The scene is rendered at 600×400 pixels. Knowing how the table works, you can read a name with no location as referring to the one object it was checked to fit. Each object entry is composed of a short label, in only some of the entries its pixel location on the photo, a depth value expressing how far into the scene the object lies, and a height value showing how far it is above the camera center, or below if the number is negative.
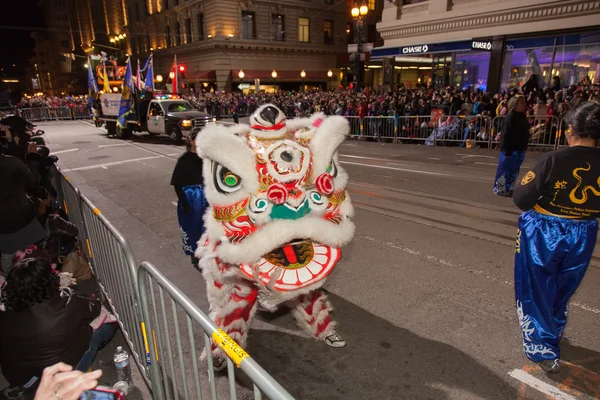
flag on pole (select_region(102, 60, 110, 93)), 22.95 +0.91
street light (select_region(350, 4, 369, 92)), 17.05 +2.84
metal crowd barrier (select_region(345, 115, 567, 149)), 11.84 -1.35
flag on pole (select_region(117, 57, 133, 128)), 18.23 -0.10
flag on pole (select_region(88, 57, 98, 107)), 22.55 +0.81
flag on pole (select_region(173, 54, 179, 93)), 22.17 +0.69
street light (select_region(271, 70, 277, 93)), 35.34 +1.60
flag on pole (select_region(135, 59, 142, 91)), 19.17 +0.67
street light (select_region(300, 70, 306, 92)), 38.12 +1.78
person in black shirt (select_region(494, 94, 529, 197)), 6.68 -0.95
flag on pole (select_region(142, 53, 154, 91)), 19.86 +0.94
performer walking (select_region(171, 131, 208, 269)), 4.39 -1.01
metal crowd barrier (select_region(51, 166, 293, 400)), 1.54 -1.35
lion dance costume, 2.57 -0.79
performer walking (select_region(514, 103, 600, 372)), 2.62 -0.98
